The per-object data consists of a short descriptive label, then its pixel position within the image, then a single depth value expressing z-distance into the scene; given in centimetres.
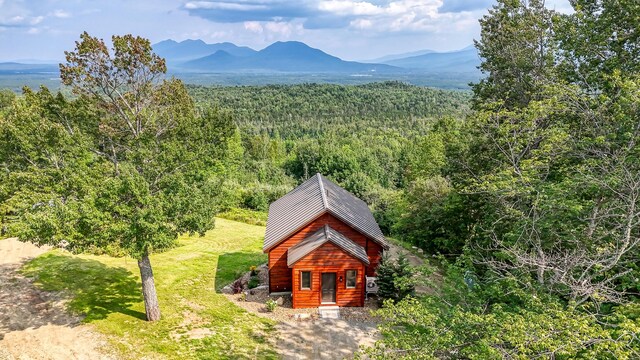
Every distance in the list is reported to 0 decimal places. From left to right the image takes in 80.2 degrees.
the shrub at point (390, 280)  1911
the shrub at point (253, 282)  2095
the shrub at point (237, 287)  2042
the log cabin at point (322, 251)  1853
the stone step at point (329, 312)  1823
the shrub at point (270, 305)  1859
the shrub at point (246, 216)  3844
